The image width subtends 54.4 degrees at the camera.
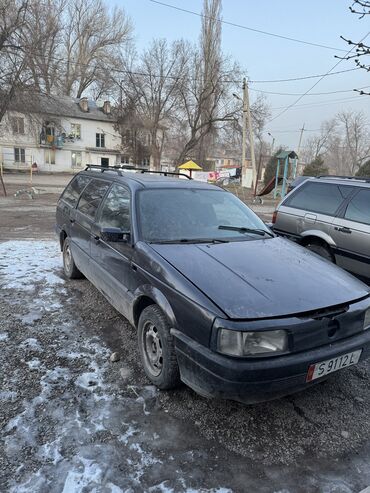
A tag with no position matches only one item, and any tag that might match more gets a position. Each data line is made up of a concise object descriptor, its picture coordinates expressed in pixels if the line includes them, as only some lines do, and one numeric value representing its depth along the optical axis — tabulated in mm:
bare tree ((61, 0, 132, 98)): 48281
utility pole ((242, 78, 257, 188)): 25266
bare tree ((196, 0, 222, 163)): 33438
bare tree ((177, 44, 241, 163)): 33406
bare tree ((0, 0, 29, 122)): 19172
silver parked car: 4859
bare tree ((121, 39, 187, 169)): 35094
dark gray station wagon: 2229
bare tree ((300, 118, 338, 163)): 73500
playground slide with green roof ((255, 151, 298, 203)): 20436
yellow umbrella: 22828
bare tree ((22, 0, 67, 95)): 20000
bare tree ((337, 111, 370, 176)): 63938
